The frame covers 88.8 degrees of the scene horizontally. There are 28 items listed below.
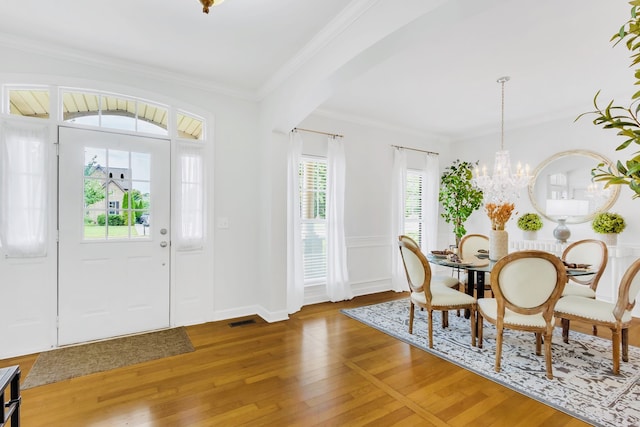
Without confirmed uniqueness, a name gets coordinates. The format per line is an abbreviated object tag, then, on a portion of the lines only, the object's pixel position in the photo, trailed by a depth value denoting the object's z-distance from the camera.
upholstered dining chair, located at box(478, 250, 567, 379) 2.58
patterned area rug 2.29
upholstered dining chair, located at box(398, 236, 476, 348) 3.26
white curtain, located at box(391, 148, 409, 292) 5.53
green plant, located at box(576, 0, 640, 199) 0.92
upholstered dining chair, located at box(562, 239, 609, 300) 3.56
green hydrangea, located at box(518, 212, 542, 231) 5.03
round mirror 4.41
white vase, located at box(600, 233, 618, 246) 4.24
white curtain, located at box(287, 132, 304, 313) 4.42
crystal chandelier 4.02
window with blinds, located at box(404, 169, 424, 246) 5.89
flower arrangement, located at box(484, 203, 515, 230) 3.54
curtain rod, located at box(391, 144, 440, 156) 5.65
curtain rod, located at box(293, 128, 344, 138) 4.69
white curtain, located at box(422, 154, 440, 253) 6.00
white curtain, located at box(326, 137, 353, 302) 4.86
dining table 3.04
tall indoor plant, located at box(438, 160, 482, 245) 4.56
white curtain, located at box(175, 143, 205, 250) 3.77
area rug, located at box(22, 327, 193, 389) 2.71
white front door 3.24
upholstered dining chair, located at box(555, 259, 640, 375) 2.69
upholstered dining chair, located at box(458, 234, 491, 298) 4.54
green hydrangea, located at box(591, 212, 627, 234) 4.20
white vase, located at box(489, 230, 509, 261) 3.63
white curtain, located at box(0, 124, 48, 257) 2.96
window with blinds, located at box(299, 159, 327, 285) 4.78
